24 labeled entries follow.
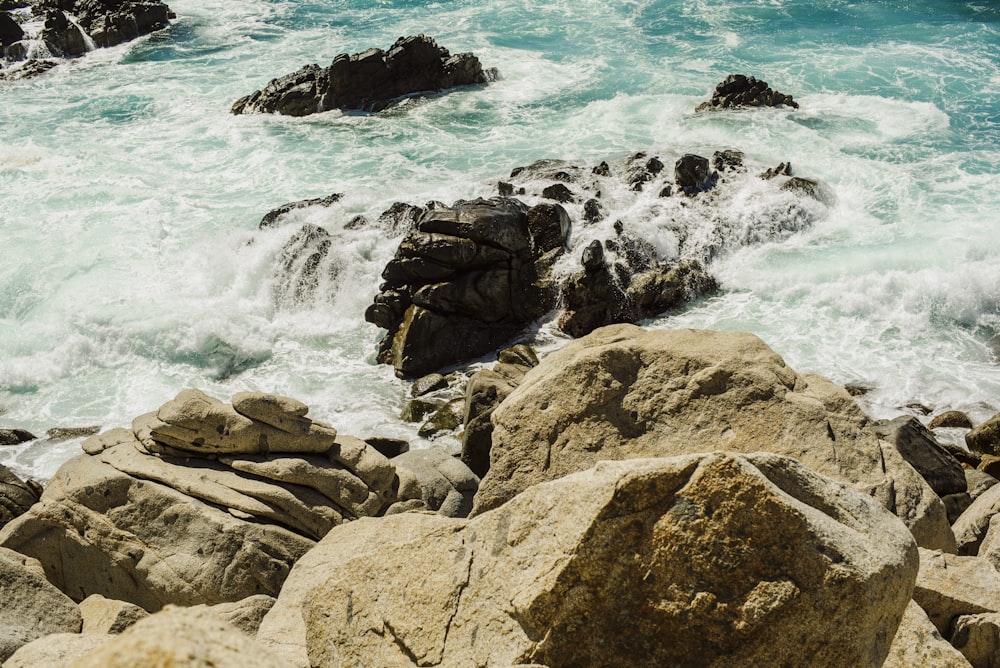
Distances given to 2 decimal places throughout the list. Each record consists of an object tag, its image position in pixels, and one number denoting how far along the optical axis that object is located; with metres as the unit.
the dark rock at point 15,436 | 15.35
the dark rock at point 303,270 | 19.80
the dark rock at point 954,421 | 14.88
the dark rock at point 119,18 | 40.47
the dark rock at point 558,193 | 21.48
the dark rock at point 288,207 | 21.84
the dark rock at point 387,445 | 13.91
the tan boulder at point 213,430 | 10.81
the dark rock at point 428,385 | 16.64
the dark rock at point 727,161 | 23.22
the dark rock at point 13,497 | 11.67
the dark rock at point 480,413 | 12.45
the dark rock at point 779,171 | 22.88
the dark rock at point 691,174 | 22.23
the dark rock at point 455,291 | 17.45
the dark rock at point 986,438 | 14.05
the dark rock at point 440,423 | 15.27
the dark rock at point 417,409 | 15.84
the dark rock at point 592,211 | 20.75
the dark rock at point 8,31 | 39.56
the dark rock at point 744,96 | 28.41
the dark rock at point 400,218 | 21.11
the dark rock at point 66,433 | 15.52
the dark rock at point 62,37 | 39.25
